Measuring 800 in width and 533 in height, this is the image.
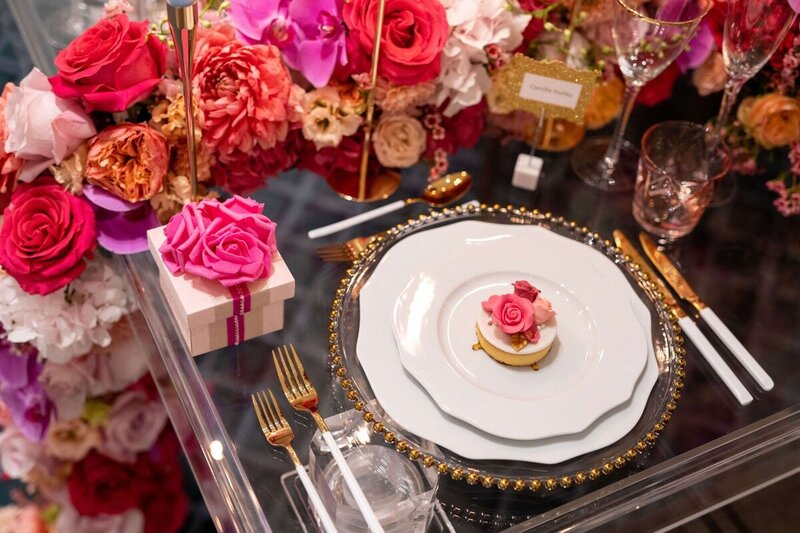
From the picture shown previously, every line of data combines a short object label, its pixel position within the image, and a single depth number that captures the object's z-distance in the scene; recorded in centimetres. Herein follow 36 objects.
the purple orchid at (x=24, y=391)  129
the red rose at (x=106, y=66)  104
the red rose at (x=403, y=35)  114
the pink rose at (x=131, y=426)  129
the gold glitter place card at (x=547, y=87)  121
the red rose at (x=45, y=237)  104
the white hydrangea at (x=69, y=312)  112
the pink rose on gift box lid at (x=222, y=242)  96
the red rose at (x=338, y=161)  124
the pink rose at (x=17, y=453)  127
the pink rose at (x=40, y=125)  105
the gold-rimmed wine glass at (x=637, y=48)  116
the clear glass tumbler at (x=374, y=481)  89
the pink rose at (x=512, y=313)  96
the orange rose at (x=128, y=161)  107
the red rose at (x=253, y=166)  119
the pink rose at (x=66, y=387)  128
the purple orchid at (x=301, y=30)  115
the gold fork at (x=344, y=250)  116
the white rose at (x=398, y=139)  124
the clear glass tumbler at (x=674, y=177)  120
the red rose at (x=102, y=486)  126
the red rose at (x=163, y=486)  127
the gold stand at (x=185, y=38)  90
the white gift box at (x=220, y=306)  98
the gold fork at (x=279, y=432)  88
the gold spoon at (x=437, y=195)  120
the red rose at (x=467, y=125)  128
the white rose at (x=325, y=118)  118
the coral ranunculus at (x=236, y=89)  110
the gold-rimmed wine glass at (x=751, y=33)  112
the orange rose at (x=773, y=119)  129
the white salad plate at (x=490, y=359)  94
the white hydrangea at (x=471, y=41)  120
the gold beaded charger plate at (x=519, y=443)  91
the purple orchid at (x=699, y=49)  131
